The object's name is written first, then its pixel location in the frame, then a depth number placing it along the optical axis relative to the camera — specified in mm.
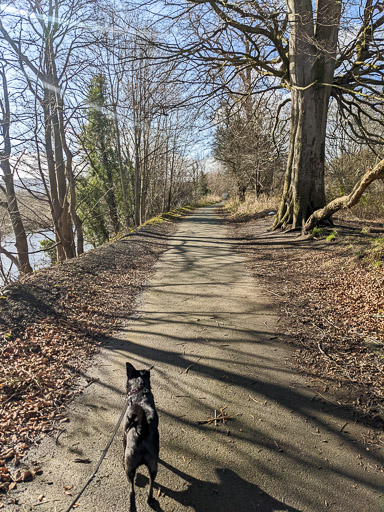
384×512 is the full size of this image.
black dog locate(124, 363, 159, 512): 2031
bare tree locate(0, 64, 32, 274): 10336
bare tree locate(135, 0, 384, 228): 8289
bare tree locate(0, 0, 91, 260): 9078
